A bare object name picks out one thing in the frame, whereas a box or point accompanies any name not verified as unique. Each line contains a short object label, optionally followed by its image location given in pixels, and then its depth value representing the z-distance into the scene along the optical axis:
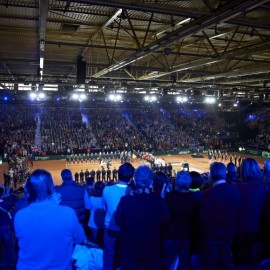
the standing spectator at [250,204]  4.06
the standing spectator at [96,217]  5.59
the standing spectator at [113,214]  3.86
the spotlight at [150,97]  24.99
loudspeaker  11.63
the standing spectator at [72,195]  5.67
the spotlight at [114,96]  23.90
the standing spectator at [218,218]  3.80
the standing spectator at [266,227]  4.04
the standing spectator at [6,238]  5.19
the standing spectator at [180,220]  4.05
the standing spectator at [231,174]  5.98
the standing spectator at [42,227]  2.64
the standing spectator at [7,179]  18.36
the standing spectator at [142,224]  3.28
